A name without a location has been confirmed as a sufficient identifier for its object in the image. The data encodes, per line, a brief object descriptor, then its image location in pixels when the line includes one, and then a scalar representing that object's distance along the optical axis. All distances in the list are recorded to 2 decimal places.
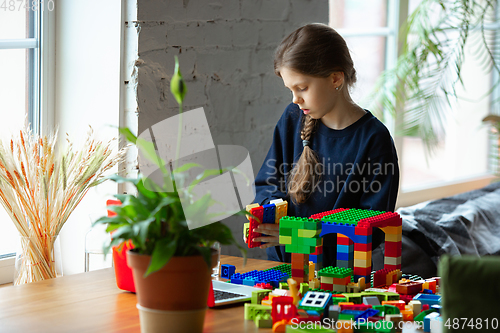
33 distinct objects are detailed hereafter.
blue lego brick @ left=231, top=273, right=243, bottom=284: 2.30
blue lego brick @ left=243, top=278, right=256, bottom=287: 2.28
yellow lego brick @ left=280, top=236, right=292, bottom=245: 2.24
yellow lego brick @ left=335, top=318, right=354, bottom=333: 2.08
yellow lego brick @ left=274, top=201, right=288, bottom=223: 2.42
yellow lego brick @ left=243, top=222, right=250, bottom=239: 2.40
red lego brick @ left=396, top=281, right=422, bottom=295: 2.23
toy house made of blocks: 2.23
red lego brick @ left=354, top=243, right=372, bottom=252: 2.23
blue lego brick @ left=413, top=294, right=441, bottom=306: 2.17
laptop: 2.20
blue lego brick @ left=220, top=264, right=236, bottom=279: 2.33
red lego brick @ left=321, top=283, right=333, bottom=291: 2.23
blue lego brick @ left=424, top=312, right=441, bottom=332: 2.10
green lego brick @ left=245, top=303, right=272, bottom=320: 2.12
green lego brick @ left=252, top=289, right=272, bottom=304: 2.18
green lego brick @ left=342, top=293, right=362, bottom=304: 2.17
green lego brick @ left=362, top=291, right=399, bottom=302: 2.18
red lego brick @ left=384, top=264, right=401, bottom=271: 2.32
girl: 2.63
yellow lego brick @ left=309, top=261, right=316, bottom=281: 2.27
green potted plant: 1.98
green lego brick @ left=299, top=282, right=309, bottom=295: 2.20
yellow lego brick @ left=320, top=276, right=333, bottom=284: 2.23
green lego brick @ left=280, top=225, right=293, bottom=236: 2.24
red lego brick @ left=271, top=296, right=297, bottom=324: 2.10
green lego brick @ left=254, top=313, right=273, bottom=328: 2.11
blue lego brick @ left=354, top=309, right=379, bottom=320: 2.10
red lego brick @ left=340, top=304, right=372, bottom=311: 2.12
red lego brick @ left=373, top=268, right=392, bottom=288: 2.27
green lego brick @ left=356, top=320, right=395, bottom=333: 2.08
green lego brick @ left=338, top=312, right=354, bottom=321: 2.09
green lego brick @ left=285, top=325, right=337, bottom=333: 2.05
